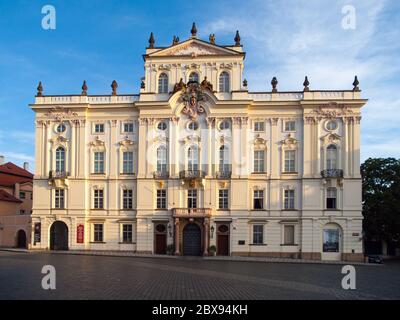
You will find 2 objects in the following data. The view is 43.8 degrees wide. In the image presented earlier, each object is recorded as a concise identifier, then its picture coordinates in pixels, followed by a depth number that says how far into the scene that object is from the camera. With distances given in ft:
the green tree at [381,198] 187.01
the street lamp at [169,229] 168.04
